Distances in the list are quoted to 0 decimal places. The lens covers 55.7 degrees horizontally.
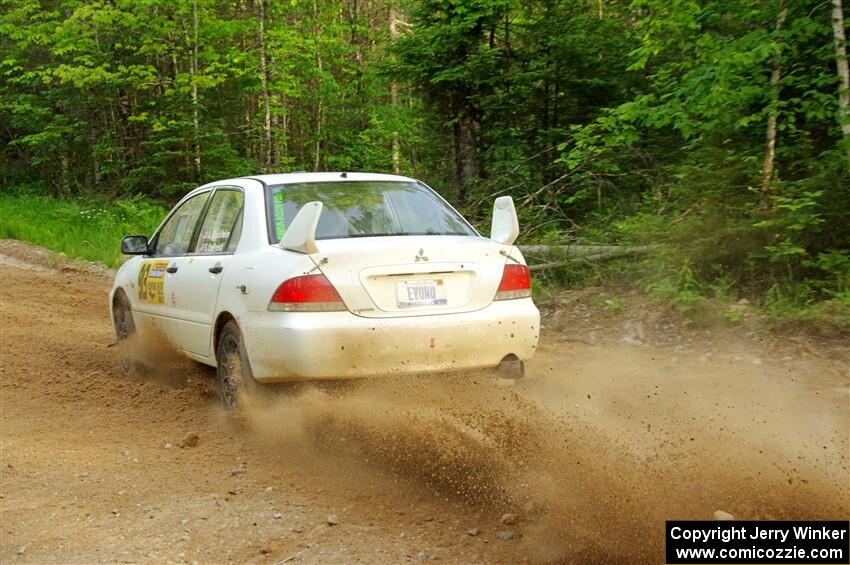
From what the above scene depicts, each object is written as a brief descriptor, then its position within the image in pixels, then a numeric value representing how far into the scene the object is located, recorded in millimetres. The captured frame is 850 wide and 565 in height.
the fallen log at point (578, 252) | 9180
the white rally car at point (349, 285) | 4574
